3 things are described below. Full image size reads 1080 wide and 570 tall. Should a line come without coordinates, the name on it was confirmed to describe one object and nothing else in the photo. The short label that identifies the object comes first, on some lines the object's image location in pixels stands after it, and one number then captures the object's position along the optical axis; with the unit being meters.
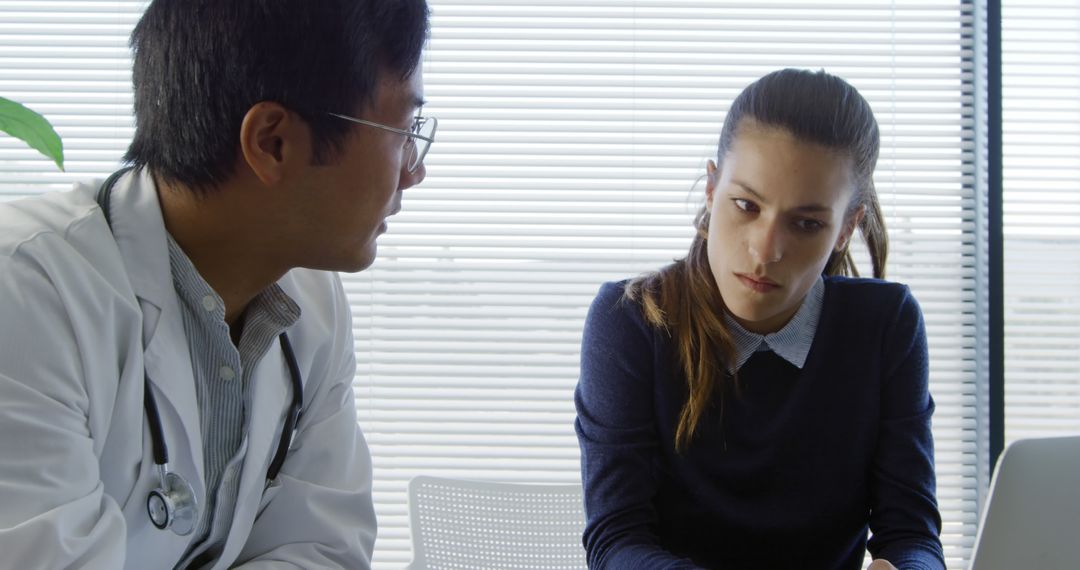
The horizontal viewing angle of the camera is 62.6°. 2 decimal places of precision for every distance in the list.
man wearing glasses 0.88
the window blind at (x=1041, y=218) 2.48
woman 1.33
